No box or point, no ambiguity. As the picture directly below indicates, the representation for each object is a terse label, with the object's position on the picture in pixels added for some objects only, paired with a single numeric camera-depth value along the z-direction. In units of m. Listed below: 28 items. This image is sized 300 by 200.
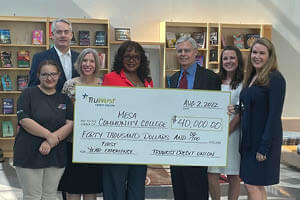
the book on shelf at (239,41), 7.80
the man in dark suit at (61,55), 3.27
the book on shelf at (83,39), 7.14
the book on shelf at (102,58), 7.21
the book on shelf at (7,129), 7.03
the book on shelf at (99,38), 7.22
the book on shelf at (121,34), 7.33
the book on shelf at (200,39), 7.65
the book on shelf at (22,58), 7.07
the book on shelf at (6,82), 6.97
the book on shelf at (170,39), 7.54
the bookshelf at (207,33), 7.52
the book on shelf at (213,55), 7.60
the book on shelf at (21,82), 7.05
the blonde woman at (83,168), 3.04
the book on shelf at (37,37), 7.04
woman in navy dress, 2.84
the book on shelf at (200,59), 7.70
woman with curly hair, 2.89
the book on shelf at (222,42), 7.71
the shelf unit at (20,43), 7.08
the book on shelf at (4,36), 6.93
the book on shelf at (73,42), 7.09
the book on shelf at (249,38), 7.80
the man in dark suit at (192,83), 3.05
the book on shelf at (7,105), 6.98
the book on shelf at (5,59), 6.95
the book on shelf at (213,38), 7.64
